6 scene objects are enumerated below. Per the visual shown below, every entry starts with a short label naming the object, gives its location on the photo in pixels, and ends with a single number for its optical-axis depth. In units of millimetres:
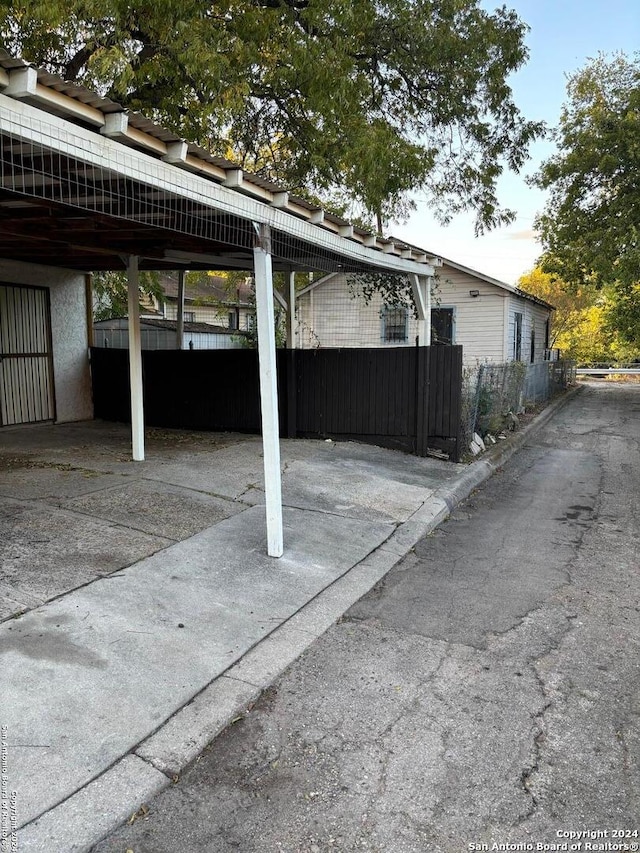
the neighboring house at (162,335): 16328
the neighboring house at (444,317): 17828
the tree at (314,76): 8406
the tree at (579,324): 37969
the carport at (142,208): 3049
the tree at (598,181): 17656
